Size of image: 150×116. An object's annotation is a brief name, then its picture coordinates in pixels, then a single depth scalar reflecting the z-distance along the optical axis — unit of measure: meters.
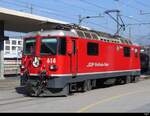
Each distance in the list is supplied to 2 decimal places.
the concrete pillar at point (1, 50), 36.28
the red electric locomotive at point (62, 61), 21.11
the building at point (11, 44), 99.31
